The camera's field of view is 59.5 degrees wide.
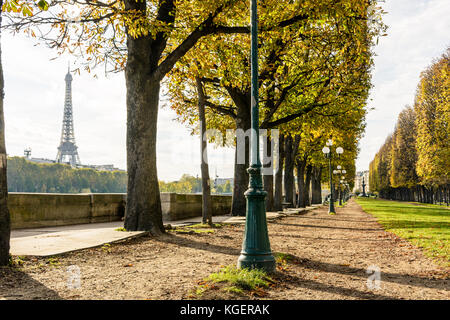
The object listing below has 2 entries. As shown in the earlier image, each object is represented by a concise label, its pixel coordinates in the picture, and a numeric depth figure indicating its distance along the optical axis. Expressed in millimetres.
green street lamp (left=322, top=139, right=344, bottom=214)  26625
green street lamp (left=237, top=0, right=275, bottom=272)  5961
